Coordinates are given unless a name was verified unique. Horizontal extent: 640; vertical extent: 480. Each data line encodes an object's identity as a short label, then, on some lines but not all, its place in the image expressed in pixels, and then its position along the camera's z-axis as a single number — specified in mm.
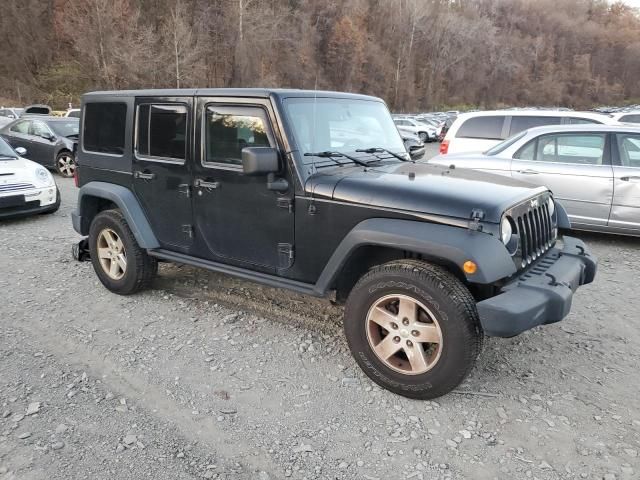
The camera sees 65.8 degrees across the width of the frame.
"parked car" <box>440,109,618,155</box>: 9391
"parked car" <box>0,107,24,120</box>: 20755
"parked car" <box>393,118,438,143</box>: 27141
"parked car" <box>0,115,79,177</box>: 12250
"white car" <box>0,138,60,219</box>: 7469
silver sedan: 6398
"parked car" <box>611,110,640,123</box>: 13834
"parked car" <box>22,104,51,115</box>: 21328
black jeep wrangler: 2928
